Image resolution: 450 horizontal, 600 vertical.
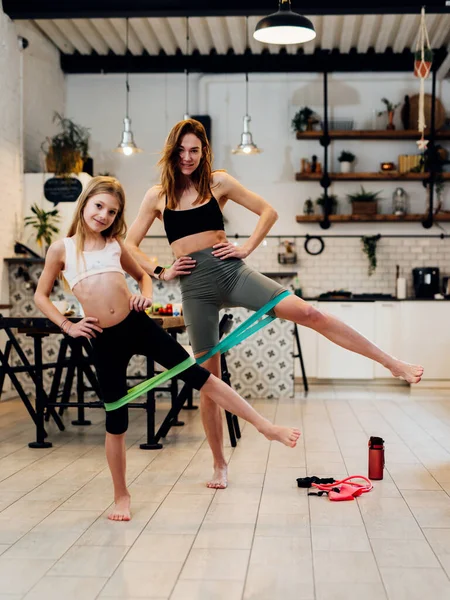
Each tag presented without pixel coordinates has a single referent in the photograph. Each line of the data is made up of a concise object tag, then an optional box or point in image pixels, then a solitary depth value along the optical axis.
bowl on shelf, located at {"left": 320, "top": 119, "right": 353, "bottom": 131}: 9.20
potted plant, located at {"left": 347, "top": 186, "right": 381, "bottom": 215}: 9.03
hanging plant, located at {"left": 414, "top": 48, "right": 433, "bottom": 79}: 5.34
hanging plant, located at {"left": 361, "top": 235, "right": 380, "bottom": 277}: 9.09
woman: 3.29
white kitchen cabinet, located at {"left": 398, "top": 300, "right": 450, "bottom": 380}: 8.13
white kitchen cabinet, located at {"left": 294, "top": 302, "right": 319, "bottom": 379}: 8.34
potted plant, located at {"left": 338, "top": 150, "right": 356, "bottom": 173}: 9.11
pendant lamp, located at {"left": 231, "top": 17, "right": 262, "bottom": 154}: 8.06
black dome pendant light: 4.66
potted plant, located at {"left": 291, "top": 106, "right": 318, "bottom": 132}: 9.12
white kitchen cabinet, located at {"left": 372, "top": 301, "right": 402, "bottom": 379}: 8.34
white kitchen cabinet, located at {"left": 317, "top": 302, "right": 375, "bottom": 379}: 8.32
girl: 3.02
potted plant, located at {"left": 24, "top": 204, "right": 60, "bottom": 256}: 7.52
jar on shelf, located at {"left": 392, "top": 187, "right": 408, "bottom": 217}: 9.02
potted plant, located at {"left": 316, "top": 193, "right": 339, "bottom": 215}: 9.18
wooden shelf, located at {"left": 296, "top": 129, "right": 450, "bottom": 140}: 8.96
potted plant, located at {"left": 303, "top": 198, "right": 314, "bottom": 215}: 9.23
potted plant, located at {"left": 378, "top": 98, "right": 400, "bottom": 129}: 9.09
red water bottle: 3.77
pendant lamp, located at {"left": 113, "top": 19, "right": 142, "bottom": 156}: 7.91
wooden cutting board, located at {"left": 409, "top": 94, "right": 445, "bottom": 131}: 9.04
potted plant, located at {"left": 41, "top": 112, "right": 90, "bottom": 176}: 7.87
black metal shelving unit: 8.95
